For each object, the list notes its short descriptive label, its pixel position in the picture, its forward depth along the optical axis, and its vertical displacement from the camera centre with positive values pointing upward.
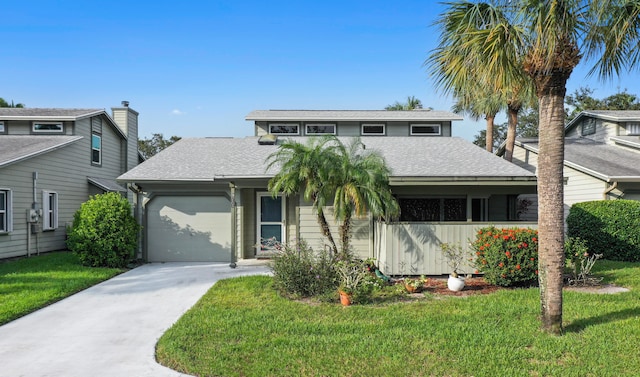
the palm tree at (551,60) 4.79 +1.68
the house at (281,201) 9.10 -0.34
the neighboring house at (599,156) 12.54 +1.33
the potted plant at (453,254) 8.42 -1.44
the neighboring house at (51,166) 11.94 +0.91
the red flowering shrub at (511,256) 7.30 -1.27
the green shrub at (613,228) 10.91 -1.14
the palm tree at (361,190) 8.25 +0.00
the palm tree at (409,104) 28.67 +6.52
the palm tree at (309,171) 8.42 +0.42
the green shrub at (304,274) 6.99 -1.54
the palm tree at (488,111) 19.14 +4.15
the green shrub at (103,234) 10.16 -1.14
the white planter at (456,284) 7.49 -1.84
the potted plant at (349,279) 6.51 -1.56
